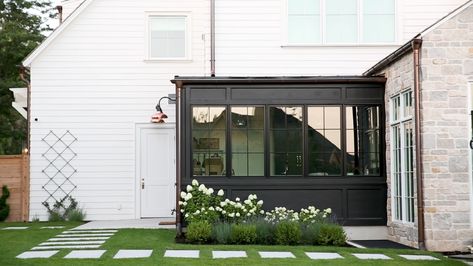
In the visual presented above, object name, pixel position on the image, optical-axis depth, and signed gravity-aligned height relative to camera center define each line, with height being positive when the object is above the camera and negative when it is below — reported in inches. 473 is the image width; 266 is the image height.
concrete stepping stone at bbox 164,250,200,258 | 361.7 -44.5
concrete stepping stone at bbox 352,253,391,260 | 361.7 -46.3
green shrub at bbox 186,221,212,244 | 427.8 -38.7
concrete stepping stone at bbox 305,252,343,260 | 359.3 -45.8
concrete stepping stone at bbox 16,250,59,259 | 362.3 -44.6
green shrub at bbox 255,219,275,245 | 433.4 -39.4
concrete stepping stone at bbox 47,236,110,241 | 445.1 -43.4
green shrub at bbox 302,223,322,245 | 432.5 -40.1
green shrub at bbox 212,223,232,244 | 426.6 -38.6
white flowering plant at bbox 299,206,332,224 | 457.2 -29.9
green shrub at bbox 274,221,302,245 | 426.3 -39.3
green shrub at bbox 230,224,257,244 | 425.7 -39.6
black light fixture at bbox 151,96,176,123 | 574.9 +48.3
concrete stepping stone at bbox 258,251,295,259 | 360.6 -45.2
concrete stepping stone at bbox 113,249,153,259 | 360.5 -44.2
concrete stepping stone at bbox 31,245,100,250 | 399.2 -43.8
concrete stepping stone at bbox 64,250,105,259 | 358.3 -44.2
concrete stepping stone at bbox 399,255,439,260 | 365.7 -47.1
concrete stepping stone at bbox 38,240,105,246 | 419.9 -43.6
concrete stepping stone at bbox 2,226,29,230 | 530.2 -43.0
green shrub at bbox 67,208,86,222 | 593.0 -37.8
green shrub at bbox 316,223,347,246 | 427.5 -40.8
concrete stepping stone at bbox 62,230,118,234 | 489.4 -42.7
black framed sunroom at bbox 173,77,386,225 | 489.4 +22.4
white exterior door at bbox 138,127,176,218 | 608.4 -3.2
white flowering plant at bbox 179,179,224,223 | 452.4 -21.1
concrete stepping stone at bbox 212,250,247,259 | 362.3 -44.8
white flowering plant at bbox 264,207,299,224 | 454.0 -30.0
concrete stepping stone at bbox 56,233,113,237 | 467.8 -43.0
